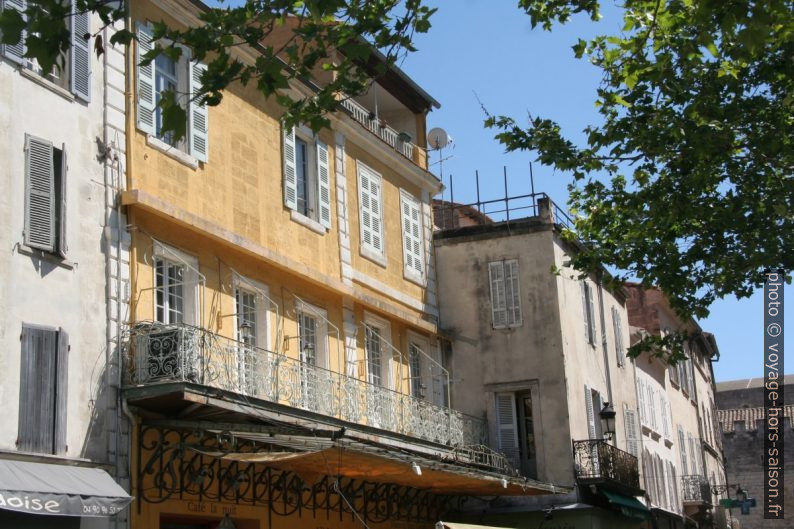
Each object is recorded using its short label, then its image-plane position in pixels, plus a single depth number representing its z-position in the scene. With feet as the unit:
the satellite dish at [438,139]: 91.15
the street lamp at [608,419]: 86.84
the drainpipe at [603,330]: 97.66
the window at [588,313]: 92.94
